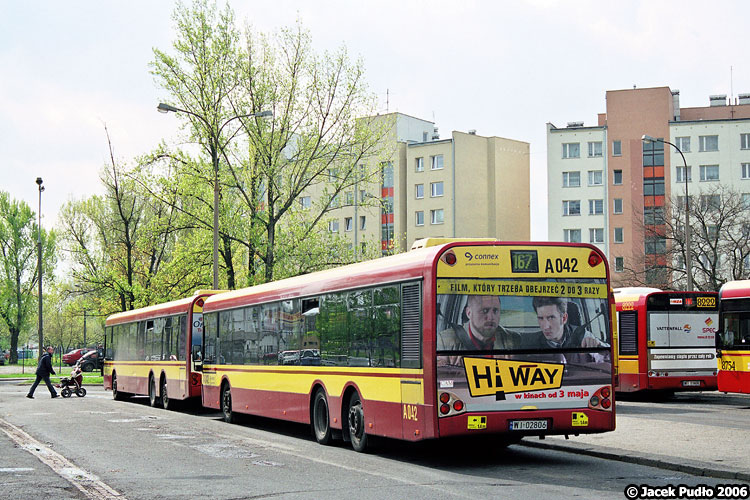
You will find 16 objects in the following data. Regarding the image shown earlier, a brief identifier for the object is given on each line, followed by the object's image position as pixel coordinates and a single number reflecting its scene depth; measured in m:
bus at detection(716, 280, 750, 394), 24.42
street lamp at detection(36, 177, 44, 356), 55.34
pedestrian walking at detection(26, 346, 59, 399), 33.34
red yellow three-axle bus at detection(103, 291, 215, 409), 26.14
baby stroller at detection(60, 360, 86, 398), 34.62
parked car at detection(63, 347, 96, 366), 80.07
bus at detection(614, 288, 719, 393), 27.75
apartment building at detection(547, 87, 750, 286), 80.50
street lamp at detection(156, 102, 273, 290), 32.28
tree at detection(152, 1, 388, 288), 38.88
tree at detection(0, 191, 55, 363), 84.94
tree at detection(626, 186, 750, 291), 55.66
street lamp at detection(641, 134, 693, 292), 40.88
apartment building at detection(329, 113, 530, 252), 86.44
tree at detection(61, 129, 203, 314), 41.75
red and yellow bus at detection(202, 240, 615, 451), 12.66
